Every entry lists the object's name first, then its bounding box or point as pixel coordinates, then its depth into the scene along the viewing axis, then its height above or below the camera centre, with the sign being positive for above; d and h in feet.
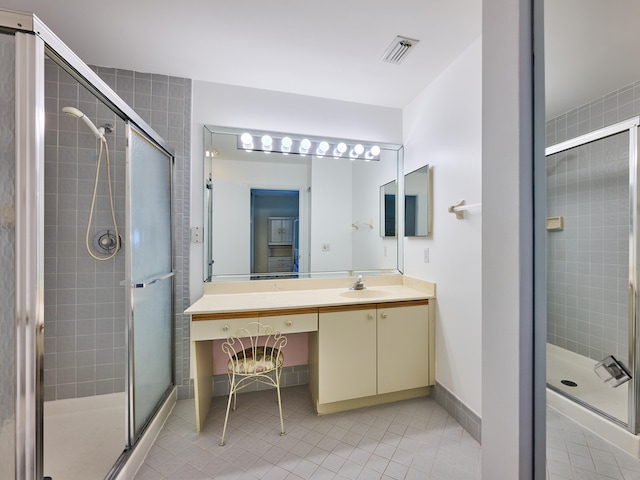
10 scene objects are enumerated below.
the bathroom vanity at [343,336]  5.53 -2.24
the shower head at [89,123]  4.75 +2.34
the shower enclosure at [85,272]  2.67 -0.55
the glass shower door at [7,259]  2.63 -0.19
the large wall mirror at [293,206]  7.06 +1.01
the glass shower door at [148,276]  4.72 -0.74
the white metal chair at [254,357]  5.38 -2.56
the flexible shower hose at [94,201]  5.86 +0.90
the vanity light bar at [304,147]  7.20 +2.75
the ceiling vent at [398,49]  5.16 +4.00
